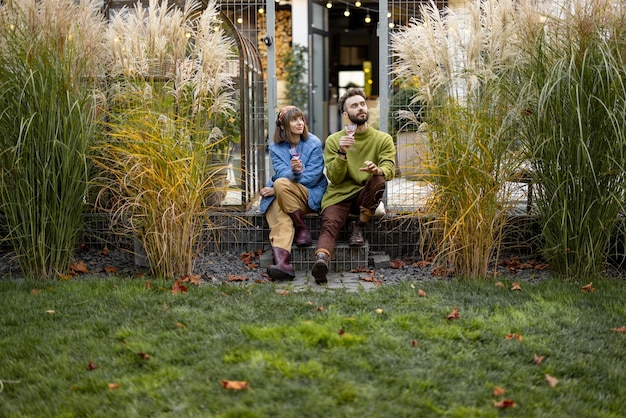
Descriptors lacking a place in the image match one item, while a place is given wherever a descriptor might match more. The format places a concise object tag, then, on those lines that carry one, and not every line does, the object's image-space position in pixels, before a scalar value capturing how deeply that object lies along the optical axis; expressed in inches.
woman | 198.1
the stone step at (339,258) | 196.9
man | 193.6
